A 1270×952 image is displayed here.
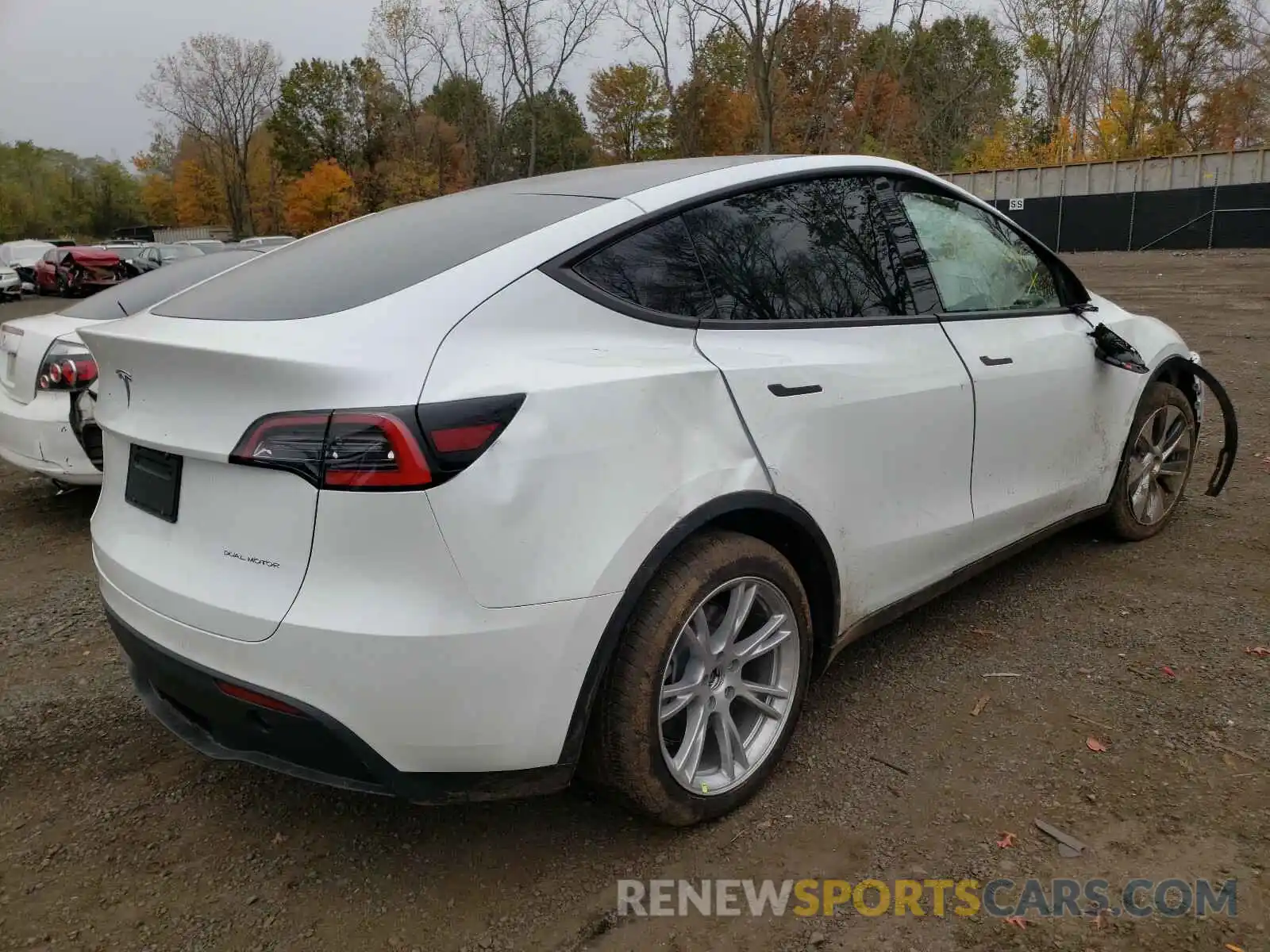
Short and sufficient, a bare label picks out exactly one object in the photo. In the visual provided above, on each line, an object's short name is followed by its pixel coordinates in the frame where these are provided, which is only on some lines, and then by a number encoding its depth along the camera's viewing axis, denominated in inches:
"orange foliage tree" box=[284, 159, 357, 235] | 2142.0
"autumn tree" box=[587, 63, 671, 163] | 2151.8
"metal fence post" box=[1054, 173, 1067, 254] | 1277.1
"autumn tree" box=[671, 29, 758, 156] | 1277.1
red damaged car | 992.9
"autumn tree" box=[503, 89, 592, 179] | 1929.1
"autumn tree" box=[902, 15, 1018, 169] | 1717.5
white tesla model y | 76.5
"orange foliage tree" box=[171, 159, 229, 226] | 2298.2
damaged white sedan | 193.3
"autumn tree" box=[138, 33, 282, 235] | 1988.2
